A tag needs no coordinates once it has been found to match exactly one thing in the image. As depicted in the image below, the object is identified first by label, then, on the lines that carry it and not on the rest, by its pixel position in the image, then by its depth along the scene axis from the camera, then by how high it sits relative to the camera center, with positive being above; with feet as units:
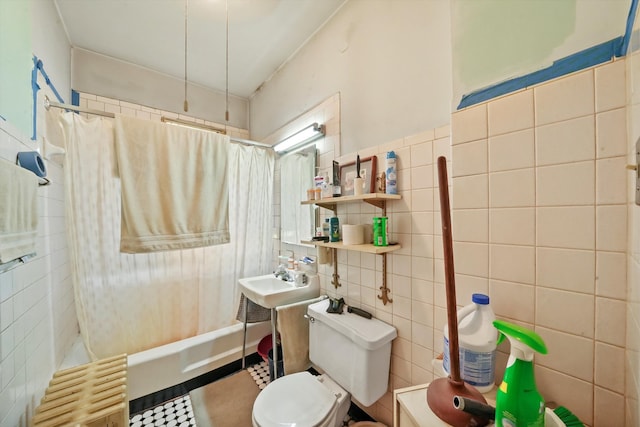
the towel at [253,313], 6.29 -2.86
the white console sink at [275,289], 5.07 -1.98
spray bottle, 1.67 -1.38
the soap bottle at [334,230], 4.76 -0.41
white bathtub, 4.97 -3.60
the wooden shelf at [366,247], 3.56 -0.63
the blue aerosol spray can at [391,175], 3.85 +0.61
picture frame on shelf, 4.25 +0.74
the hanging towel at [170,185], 4.97 +0.65
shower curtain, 4.85 -1.32
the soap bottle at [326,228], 5.08 -0.39
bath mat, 4.71 -4.37
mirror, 6.03 +0.50
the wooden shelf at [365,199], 3.69 +0.21
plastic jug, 2.33 -1.42
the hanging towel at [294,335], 4.93 -2.78
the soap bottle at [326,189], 5.01 +0.49
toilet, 3.43 -3.00
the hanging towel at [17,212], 2.04 +0.01
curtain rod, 4.20 +2.04
